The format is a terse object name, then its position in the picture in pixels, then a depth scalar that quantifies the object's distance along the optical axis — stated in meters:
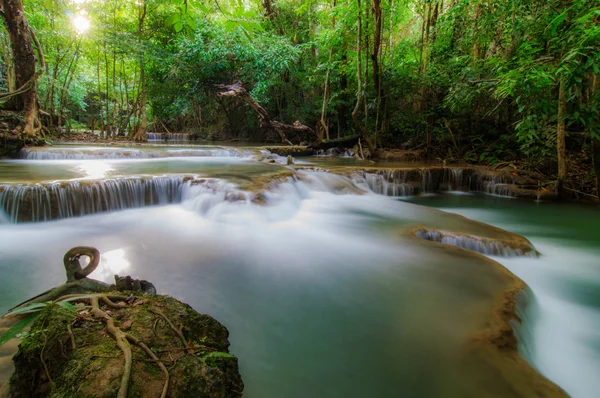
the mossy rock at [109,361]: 1.21
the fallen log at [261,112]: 11.37
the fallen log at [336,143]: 11.67
